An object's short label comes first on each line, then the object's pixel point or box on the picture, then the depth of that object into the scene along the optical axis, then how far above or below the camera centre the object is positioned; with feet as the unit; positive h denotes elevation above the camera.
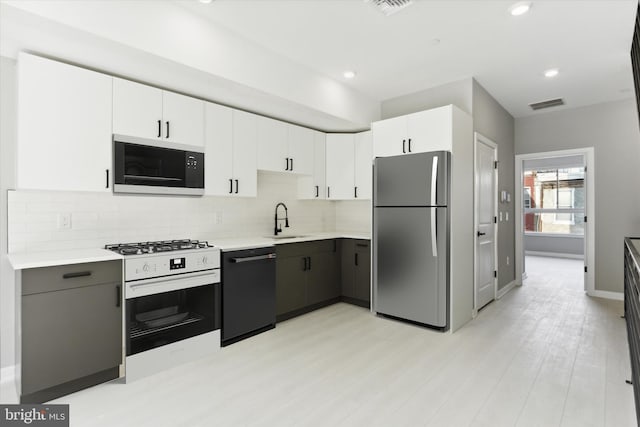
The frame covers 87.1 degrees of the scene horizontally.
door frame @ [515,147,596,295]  16.22 +0.13
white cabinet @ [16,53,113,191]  7.34 +2.01
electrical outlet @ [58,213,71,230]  8.80 -0.20
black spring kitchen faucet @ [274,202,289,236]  13.98 -0.25
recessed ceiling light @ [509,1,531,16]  8.29 +5.20
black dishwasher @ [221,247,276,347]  10.03 -2.49
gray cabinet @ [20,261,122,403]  6.82 -2.48
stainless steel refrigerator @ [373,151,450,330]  11.32 -0.80
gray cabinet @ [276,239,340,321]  11.96 -2.39
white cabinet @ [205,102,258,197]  10.56 +2.05
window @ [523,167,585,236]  28.81 +1.23
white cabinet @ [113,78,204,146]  8.62 +2.75
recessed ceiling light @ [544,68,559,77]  12.37 +5.31
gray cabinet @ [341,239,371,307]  13.70 -2.37
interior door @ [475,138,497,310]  13.50 -0.31
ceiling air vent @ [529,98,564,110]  15.72 +5.33
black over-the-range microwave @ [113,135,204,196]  8.67 +1.30
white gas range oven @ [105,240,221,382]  8.13 -2.40
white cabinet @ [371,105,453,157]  11.58 +2.98
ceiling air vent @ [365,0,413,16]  8.24 +5.20
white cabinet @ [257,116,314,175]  12.16 +2.57
